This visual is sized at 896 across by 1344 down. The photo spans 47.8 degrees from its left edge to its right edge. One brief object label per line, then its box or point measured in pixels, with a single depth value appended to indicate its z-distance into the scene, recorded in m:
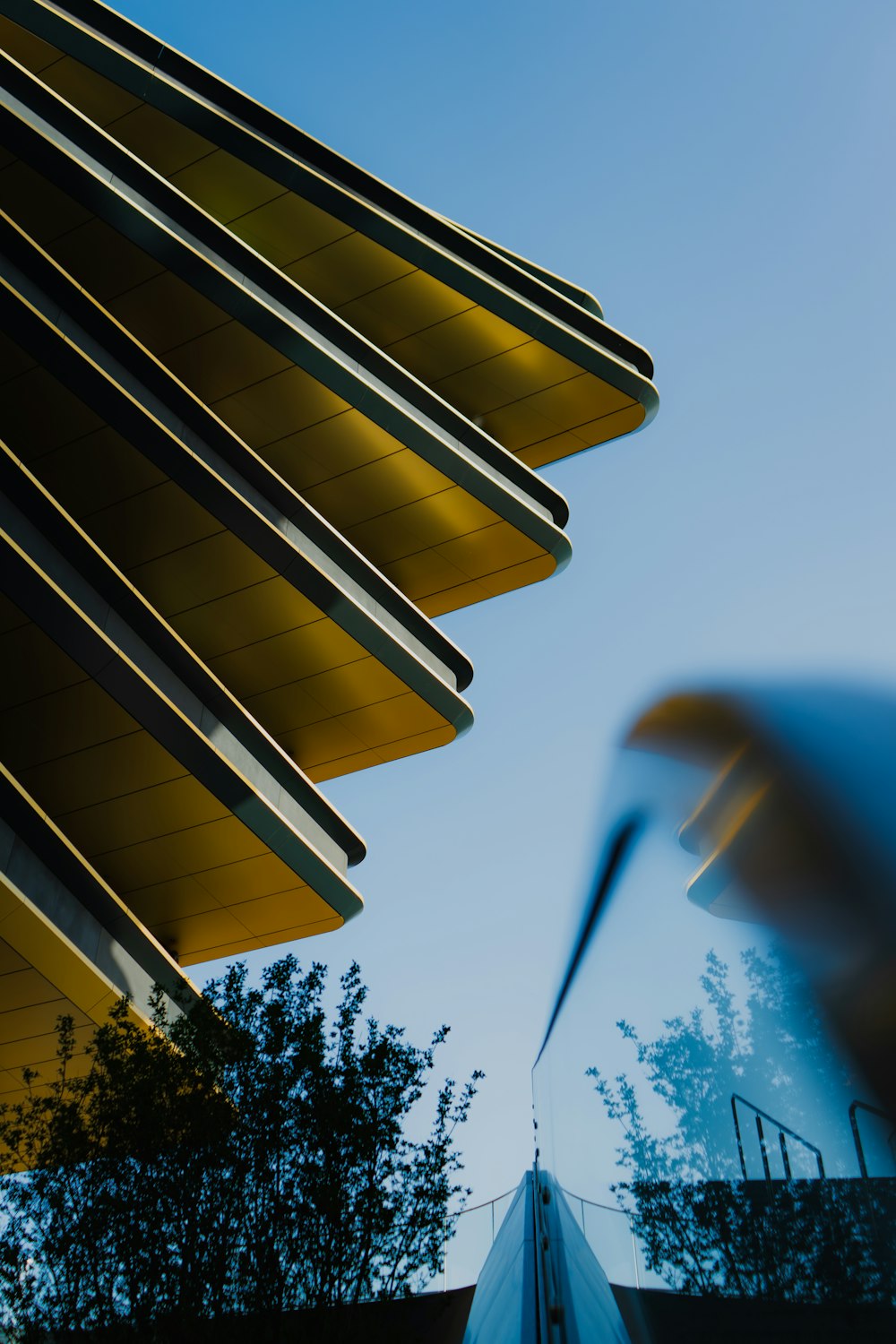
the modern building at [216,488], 16.41
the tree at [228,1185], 8.98
